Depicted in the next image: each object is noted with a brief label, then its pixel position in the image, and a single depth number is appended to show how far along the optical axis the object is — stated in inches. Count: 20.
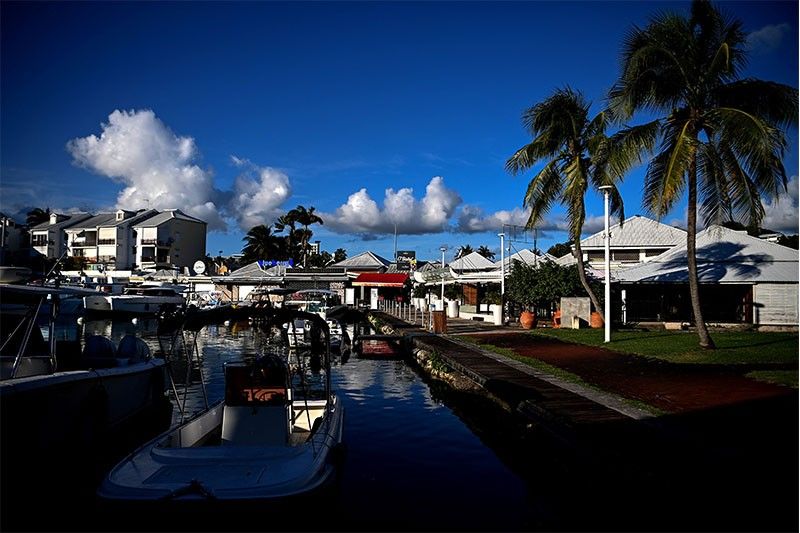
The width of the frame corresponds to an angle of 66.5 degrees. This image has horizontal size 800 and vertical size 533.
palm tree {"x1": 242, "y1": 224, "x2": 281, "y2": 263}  3666.3
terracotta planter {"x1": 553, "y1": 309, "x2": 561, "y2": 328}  1293.1
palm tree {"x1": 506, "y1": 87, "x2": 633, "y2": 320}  1123.9
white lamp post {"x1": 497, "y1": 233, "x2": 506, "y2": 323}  1427.7
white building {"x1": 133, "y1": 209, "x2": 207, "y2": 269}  3257.9
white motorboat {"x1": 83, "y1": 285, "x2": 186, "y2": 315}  1540.4
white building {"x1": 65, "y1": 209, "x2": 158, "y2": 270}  3208.7
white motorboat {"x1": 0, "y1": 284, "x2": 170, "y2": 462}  382.0
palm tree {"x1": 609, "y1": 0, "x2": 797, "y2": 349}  733.3
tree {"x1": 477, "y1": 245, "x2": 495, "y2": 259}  4526.6
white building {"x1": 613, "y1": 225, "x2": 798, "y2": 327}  1225.4
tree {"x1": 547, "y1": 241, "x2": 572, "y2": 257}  3944.4
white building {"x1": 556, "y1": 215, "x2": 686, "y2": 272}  1756.9
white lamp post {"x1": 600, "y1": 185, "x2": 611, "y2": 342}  929.8
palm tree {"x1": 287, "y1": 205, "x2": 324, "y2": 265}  3572.8
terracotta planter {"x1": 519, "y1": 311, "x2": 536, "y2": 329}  1274.6
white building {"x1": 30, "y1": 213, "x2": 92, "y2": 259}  3218.5
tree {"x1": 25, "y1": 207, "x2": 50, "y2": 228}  3941.9
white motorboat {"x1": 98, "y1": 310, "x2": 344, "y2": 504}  292.0
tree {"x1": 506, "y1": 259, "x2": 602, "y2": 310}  1299.2
